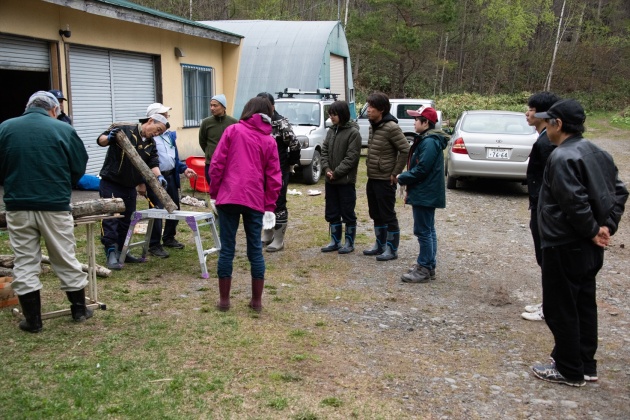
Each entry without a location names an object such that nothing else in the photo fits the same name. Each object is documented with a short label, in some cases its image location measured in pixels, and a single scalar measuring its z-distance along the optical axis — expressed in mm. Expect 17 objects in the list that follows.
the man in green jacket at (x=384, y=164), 6623
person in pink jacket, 4797
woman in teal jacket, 6004
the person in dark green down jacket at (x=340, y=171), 6953
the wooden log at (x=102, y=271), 5848
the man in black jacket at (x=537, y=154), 4848
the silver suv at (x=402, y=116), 18328
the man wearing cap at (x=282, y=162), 6855
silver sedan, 11234
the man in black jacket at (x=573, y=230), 3660
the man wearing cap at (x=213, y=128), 7422
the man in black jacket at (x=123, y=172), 5953
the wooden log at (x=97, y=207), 4723
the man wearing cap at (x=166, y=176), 6664
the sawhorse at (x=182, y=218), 5902
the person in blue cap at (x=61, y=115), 6090
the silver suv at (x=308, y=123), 12633
